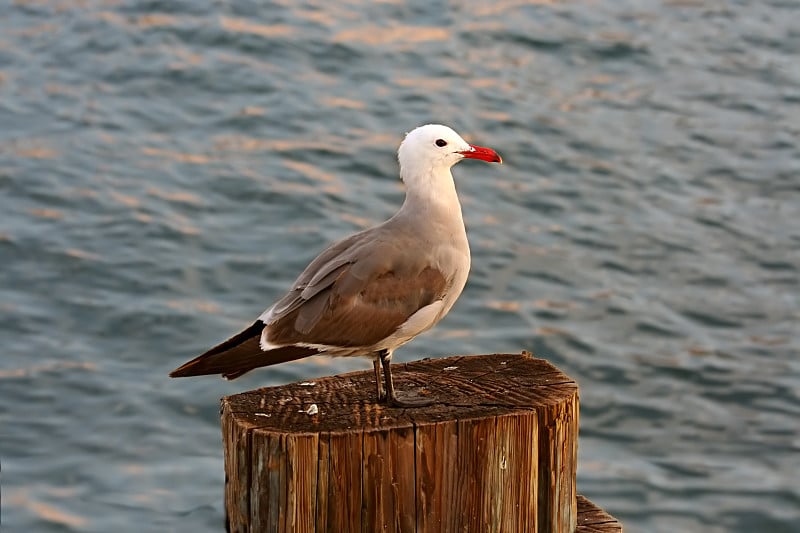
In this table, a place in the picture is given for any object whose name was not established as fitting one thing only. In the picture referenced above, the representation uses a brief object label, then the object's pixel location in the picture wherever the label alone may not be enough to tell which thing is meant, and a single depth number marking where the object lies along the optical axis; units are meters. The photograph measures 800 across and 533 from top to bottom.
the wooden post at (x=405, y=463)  7.21
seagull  8.12
